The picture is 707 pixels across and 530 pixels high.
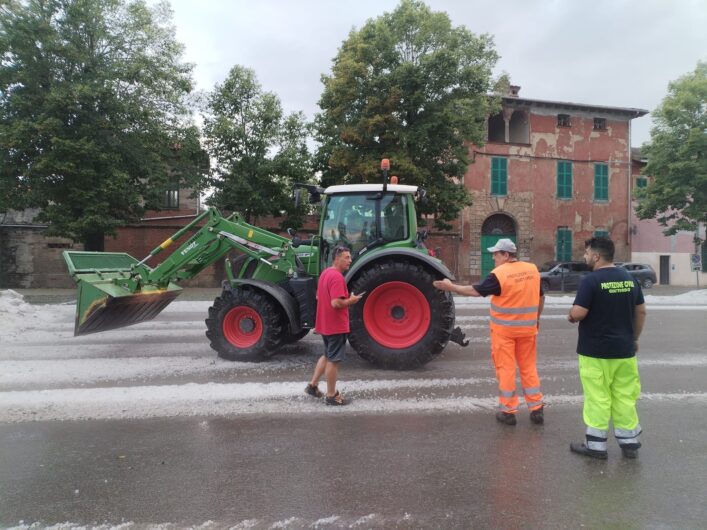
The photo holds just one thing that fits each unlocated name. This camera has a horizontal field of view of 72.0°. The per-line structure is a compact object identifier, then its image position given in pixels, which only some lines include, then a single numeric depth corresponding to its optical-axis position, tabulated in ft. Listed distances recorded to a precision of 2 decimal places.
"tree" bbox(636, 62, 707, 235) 72.28
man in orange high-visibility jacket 14.21
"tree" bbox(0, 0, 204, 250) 53.93
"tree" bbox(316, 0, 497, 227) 57.93
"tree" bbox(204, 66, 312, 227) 63.41
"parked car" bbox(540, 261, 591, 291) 73.82
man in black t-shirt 11.99
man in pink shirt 15.92
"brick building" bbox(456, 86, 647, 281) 89.61
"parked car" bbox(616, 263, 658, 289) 82.64
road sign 71.51
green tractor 20.68
